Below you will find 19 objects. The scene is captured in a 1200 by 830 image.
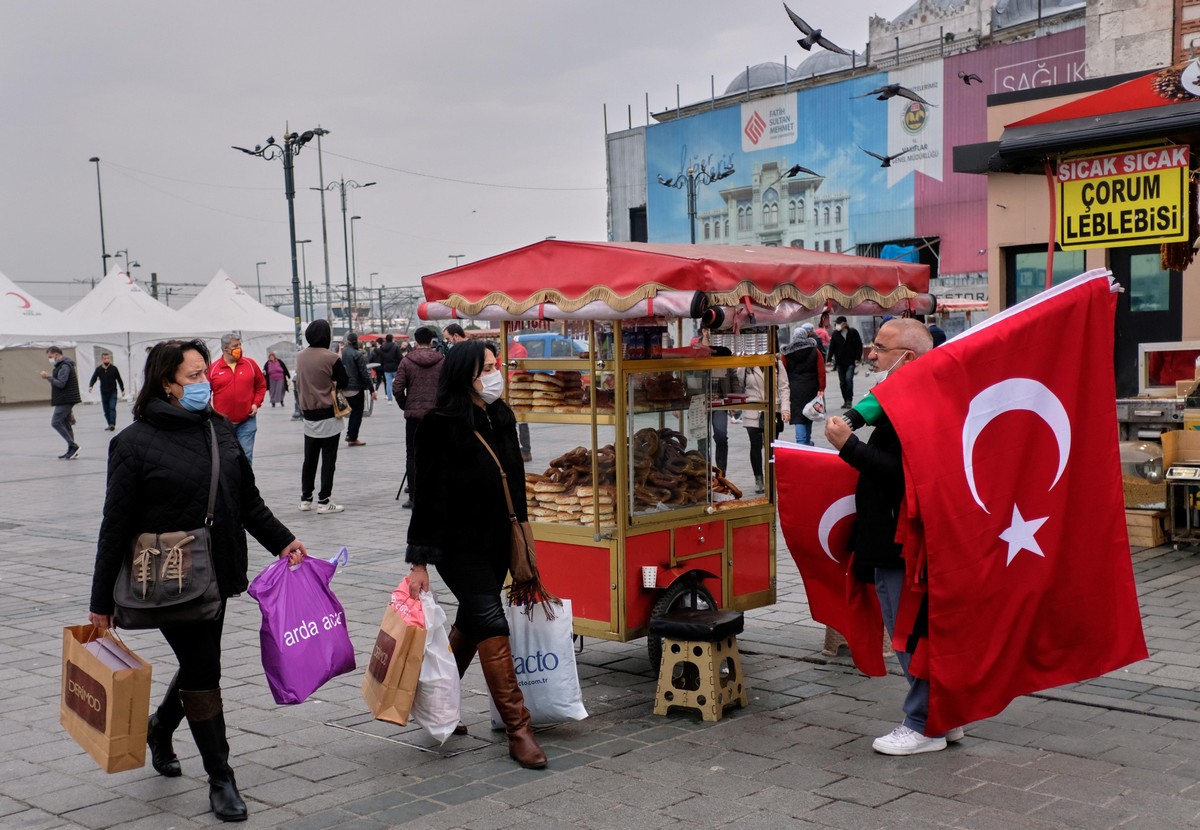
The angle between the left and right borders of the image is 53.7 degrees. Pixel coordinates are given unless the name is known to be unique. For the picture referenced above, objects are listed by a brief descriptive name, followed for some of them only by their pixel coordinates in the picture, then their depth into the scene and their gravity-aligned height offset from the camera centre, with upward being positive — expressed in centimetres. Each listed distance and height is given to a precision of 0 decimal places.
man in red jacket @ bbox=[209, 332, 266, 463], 1152 -14
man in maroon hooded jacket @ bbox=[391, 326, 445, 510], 1120 -19
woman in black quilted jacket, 426 -47
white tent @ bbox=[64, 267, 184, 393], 3759 +148
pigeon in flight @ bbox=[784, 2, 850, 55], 3023 +801
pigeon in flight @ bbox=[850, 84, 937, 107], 3241 +701
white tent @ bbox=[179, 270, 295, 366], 4009 +176
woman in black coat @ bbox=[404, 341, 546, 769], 490 -65
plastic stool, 539 -145
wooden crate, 920 -150
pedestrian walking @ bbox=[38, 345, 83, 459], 1916 -36
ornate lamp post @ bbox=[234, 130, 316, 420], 2709 +494
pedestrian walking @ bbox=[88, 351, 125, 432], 2409 -15
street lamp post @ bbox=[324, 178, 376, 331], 4897 +591
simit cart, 560 -21
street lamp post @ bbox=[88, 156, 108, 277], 5866 +669
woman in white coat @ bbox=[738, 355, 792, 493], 684 -60
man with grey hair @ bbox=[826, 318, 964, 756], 469 -66
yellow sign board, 704 +83
